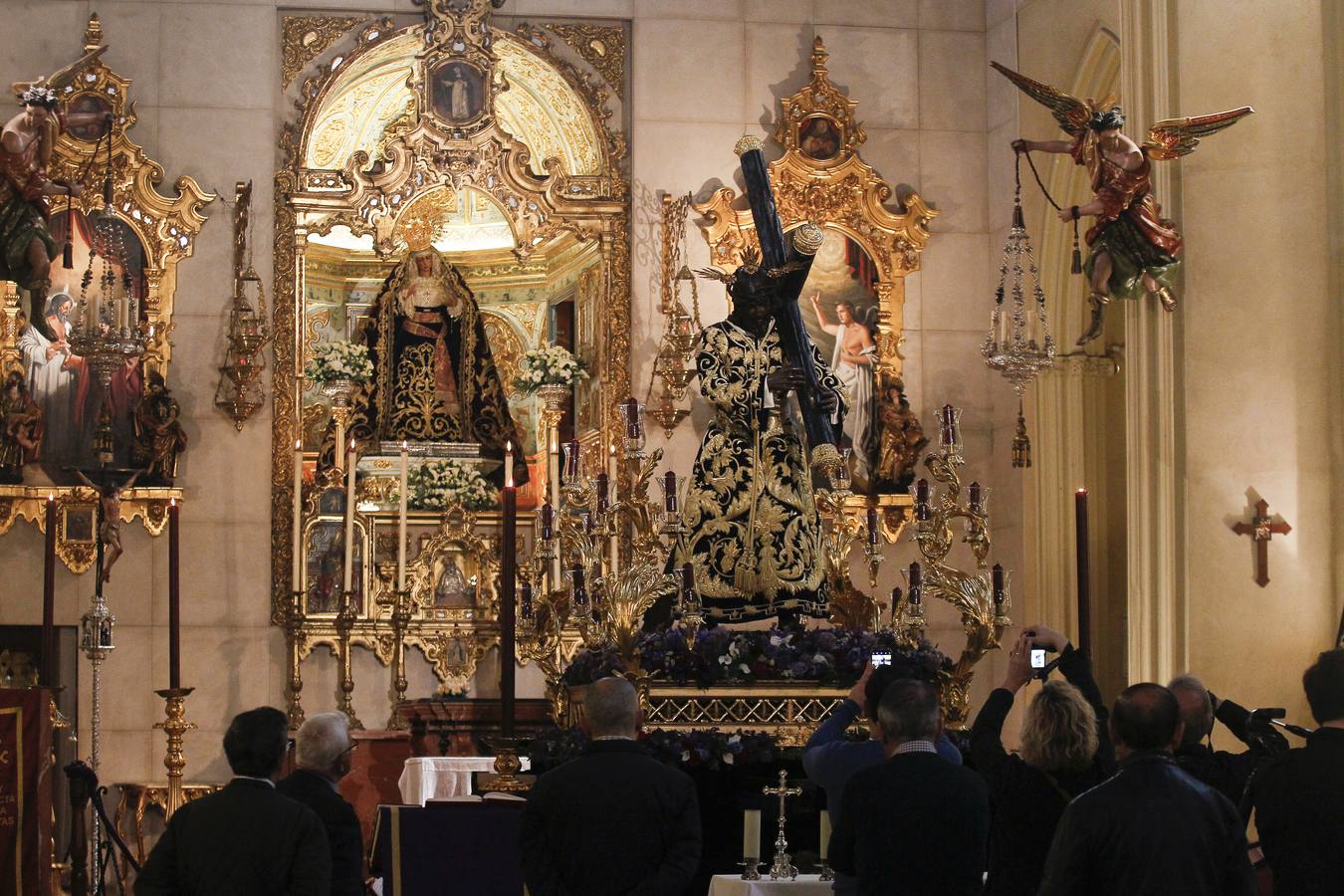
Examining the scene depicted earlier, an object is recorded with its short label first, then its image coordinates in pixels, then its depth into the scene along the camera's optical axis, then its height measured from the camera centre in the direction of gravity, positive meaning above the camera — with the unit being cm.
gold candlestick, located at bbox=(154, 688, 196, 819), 1251 -147
